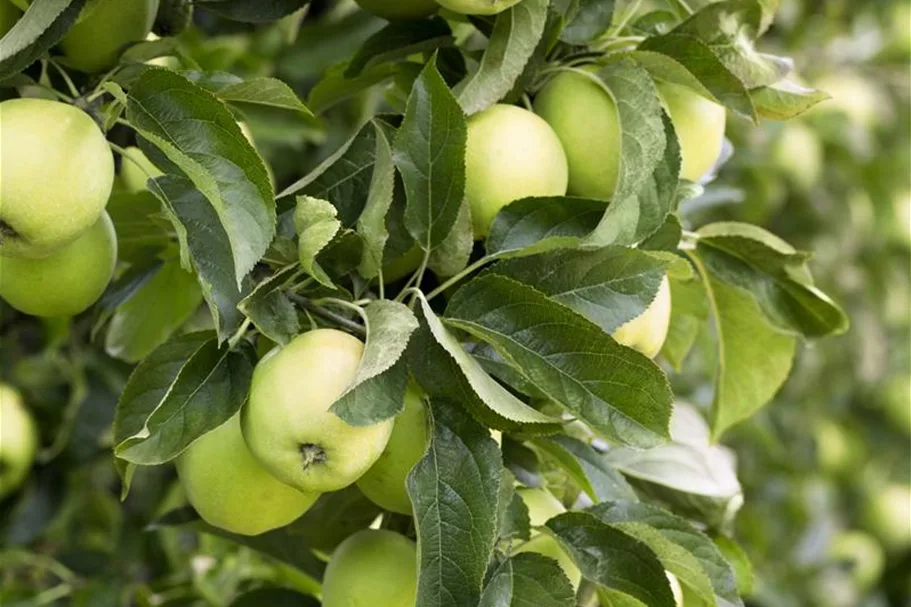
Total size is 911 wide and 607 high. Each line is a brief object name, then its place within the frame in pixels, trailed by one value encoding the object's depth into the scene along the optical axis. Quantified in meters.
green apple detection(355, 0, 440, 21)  1.62
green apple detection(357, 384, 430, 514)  1.52
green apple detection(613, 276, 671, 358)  1.57
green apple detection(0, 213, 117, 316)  1.55
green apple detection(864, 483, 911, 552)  3.64
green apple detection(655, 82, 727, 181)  1.62
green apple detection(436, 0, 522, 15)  1.53
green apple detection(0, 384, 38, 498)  1.98
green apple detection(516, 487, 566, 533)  1.60
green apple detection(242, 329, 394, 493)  1.45
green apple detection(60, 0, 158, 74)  1.55
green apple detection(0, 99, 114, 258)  1.47
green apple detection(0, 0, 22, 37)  1.53
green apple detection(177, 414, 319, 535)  1.51
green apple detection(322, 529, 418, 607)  1.54
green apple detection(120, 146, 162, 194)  1.84
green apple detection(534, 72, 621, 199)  1.59
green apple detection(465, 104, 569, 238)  1.55
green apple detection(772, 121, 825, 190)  3.18
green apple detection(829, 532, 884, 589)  3.53
